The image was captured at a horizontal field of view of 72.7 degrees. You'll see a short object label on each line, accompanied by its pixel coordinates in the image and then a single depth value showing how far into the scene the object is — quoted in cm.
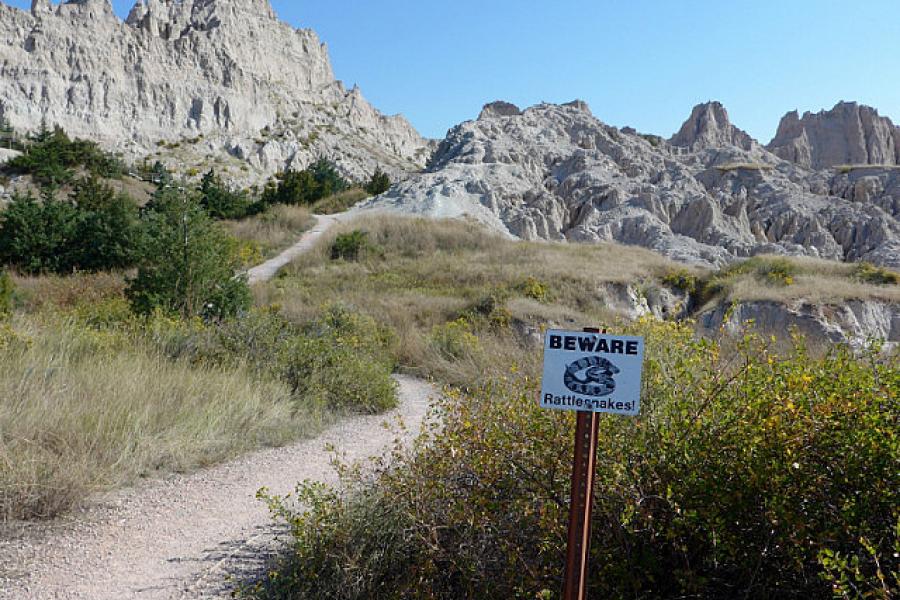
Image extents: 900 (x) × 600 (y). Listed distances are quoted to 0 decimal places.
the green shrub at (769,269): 1878
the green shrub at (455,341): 1019
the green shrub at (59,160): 3653
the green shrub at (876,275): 1944
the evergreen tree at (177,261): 973
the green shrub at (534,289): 1602
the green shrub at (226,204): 3269
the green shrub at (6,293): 962
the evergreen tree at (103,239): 1973
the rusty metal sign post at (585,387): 218
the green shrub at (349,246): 2278
